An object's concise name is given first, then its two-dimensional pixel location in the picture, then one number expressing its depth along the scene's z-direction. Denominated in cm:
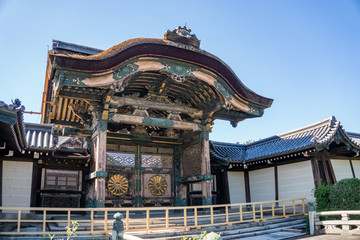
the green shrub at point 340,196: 1234
